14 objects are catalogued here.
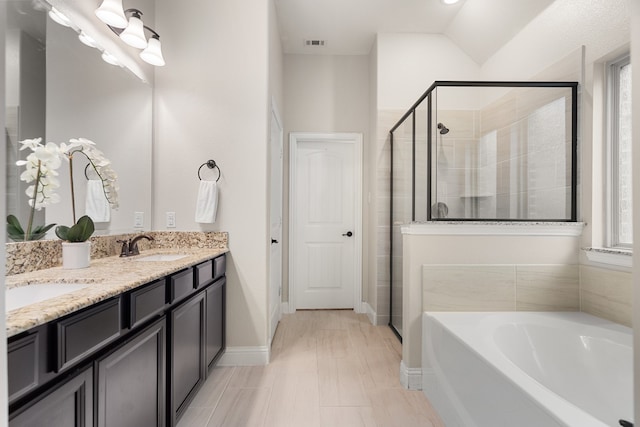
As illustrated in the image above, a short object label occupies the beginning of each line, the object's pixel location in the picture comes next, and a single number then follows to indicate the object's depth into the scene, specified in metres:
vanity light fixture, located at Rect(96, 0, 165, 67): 1.75
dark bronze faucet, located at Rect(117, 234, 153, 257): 1.89
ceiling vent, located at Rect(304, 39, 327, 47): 3.43
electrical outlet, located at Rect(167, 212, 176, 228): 2.37
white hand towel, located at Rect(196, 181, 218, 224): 2.29
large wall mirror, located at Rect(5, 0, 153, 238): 1.31
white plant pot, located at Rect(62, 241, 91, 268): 1.42
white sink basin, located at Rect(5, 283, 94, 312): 1.00
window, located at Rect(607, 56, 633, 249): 1.79
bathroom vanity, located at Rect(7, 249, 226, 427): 0.77
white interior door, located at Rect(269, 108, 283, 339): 2.77
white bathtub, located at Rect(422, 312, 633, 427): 1.17
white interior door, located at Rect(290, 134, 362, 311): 3.72
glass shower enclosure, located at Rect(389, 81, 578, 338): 2.08
